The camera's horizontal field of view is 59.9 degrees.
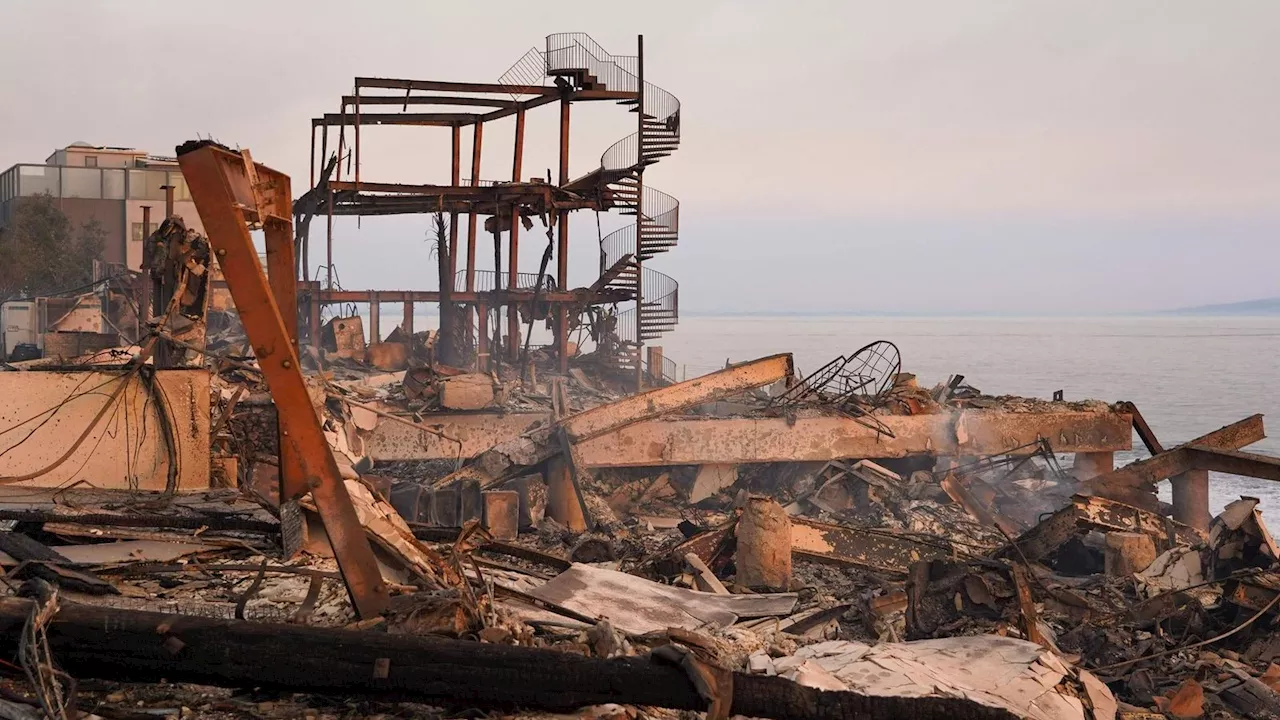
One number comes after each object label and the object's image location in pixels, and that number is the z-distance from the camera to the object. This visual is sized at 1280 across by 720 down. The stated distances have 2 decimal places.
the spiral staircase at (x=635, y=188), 28.47
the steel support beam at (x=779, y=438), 16.72
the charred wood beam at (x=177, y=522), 7.14
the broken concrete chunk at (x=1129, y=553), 11.65
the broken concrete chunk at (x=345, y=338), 28.22
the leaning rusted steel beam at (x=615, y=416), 15.77
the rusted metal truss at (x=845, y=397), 17.09
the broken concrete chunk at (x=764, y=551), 10.02
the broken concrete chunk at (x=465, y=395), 18.17
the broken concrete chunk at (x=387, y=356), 27.77
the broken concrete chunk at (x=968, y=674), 5.54
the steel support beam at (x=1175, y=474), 14.71
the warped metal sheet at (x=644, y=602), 6.24
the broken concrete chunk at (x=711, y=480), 17.16
